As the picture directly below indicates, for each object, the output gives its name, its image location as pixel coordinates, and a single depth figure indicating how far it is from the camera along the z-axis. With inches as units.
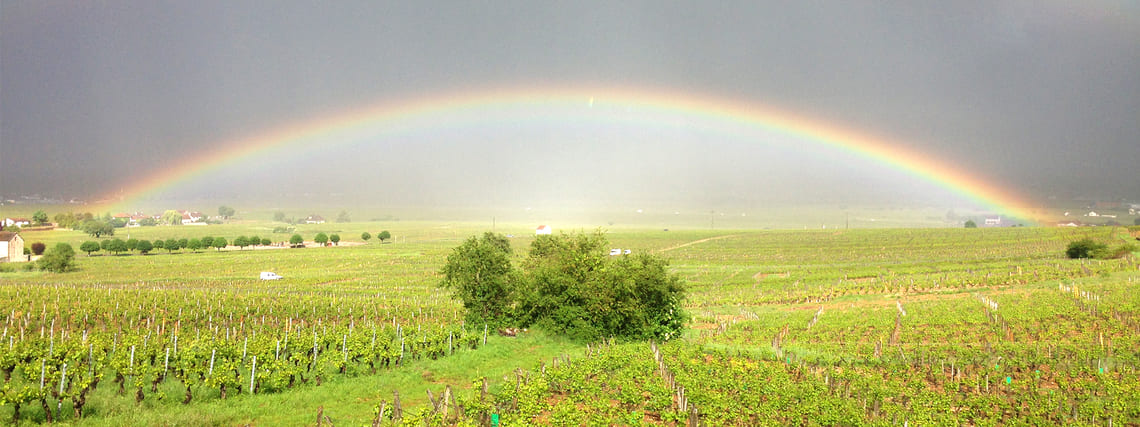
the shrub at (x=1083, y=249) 3415.8
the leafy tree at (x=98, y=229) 6815.0
